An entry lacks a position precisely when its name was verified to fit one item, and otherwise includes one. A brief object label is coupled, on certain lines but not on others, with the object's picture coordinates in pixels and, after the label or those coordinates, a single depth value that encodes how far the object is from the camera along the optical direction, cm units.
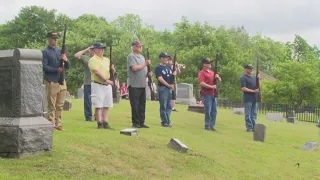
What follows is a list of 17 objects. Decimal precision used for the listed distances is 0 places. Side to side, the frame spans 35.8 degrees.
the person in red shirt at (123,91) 3416
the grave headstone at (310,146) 1295
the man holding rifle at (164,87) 1304
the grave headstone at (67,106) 1723
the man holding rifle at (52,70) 1032
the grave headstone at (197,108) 2095
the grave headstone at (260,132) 1312
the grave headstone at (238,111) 2237
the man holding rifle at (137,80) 1195
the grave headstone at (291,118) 2366
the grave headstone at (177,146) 983
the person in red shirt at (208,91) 1390
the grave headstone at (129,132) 1038
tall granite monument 798
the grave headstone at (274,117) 2268
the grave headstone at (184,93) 2877
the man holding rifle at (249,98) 1506
